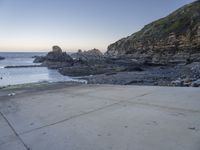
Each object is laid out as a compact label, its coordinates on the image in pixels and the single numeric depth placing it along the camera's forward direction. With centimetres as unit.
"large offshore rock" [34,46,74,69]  2918
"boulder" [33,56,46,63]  4161
